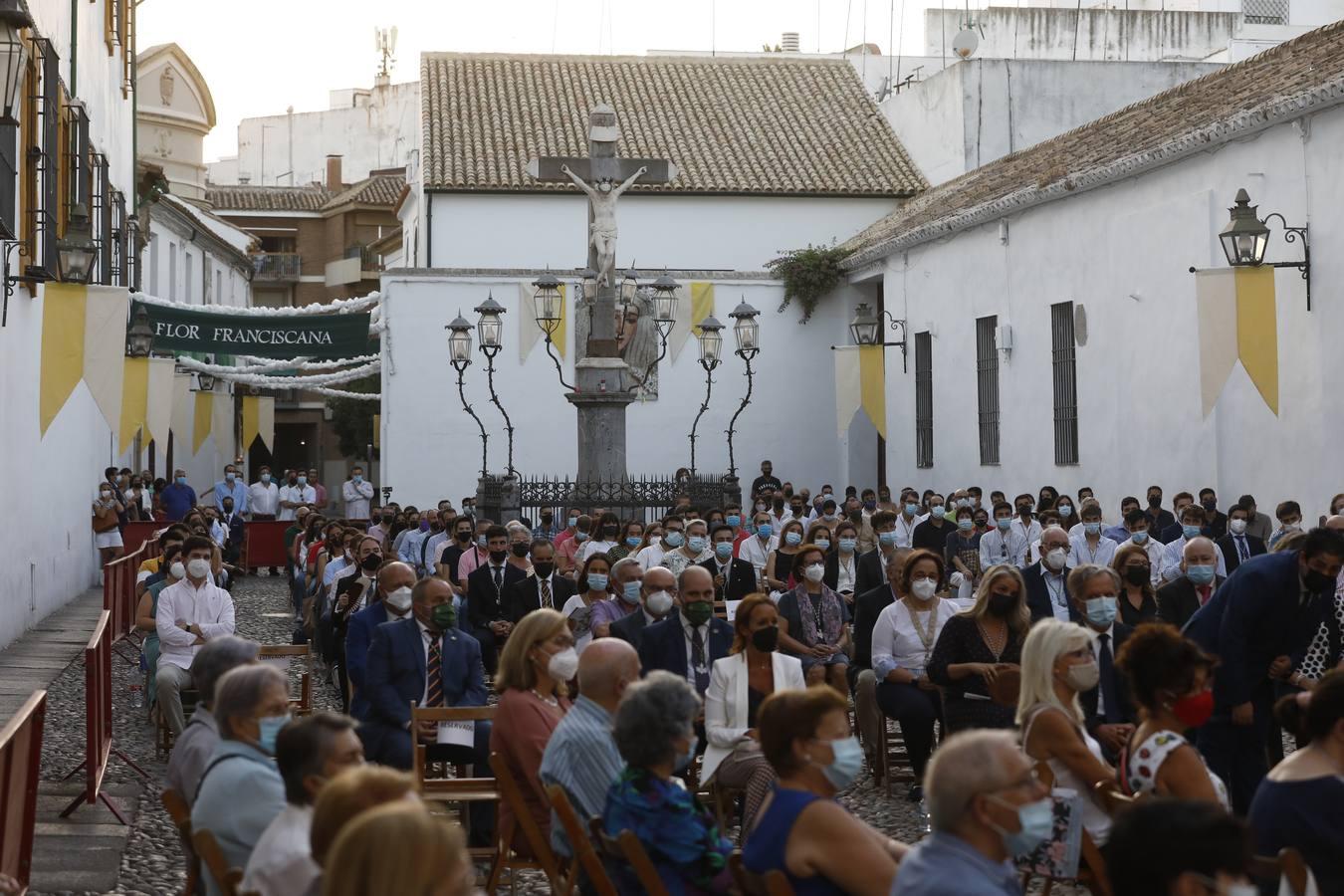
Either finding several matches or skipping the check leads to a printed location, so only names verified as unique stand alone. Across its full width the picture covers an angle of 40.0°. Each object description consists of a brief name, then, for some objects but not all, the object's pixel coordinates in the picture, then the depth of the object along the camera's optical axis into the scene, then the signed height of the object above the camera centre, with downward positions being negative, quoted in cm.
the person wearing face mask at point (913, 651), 1005 -74
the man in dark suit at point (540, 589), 1271 -49
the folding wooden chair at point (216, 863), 509 -96
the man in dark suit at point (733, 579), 1381 -46
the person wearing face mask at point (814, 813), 486 -80
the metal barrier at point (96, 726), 951 -108
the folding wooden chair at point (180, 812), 584 -93
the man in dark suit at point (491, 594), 1272 -52
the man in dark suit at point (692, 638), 965 -63
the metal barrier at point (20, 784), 655 -98
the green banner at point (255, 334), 2978 +313
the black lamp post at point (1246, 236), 1745 +265
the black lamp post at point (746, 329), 2467 +259
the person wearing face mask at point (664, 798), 562 -87
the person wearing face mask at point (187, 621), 1120 -63
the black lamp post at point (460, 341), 2561 +248
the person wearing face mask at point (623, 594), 1160 -47
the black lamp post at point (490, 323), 2484 +267
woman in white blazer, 859 -83
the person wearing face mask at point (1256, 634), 787 -52
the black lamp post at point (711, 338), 2447 +242
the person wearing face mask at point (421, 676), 901 -79
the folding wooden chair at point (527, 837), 675 -123
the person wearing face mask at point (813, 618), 1095 -61
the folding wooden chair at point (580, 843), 577 -106
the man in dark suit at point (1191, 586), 1045 -41
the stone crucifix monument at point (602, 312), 2455 +276
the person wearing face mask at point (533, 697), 736 -73
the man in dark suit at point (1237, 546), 1400 -23
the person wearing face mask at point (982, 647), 906 -64
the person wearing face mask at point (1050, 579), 1154 -41
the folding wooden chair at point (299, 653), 1141 -87
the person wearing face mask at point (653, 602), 1046 -48
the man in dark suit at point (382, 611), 993 -50
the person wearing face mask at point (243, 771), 546 -75
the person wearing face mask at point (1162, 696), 578 -59
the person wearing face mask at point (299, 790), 482 -73
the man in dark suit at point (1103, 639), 844 -59
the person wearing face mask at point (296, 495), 3394 +49
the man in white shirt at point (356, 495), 3456 +48
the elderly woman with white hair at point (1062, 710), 648 -69
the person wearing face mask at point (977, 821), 429 -71
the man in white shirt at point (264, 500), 3431 +40
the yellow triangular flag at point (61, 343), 1683 +165
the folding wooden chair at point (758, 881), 473 -98
